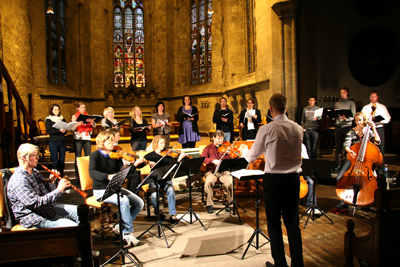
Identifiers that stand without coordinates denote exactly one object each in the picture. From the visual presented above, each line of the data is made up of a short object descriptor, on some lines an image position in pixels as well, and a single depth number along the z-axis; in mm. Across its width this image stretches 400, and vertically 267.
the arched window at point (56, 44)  13055
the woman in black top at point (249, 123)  7059
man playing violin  4852
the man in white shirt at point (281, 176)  2566
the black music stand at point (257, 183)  3359
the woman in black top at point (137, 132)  6008
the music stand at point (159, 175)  3586
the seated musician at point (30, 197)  2752
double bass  4164
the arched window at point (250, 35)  11148
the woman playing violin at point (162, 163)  4387
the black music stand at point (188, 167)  3971
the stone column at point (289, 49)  8469
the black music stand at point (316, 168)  3955
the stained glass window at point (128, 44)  15773
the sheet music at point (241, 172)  3556
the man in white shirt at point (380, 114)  5777
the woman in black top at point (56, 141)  5875
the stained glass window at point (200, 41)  14594
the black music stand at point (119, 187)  2998
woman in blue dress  6988
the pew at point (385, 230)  2412
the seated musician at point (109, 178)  3576
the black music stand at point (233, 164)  4127
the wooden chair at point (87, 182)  3816
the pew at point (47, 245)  1741
